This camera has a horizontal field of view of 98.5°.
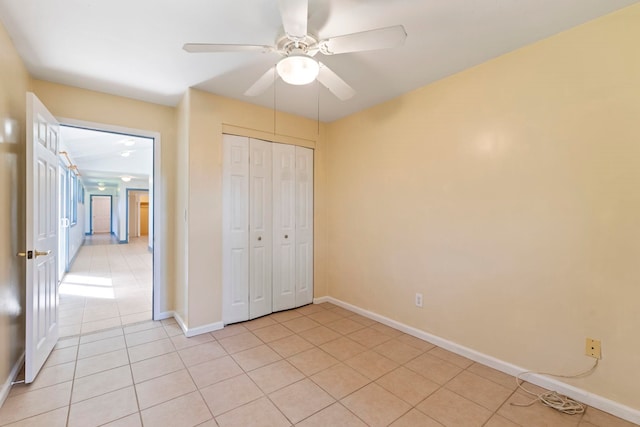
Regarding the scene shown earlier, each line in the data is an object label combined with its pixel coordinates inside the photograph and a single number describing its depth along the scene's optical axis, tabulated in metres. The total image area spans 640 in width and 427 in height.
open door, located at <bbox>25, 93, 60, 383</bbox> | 1.92
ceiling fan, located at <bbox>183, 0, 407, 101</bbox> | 1.33
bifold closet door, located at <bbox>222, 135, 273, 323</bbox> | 3.00
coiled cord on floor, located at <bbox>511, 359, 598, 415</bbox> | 1.71
